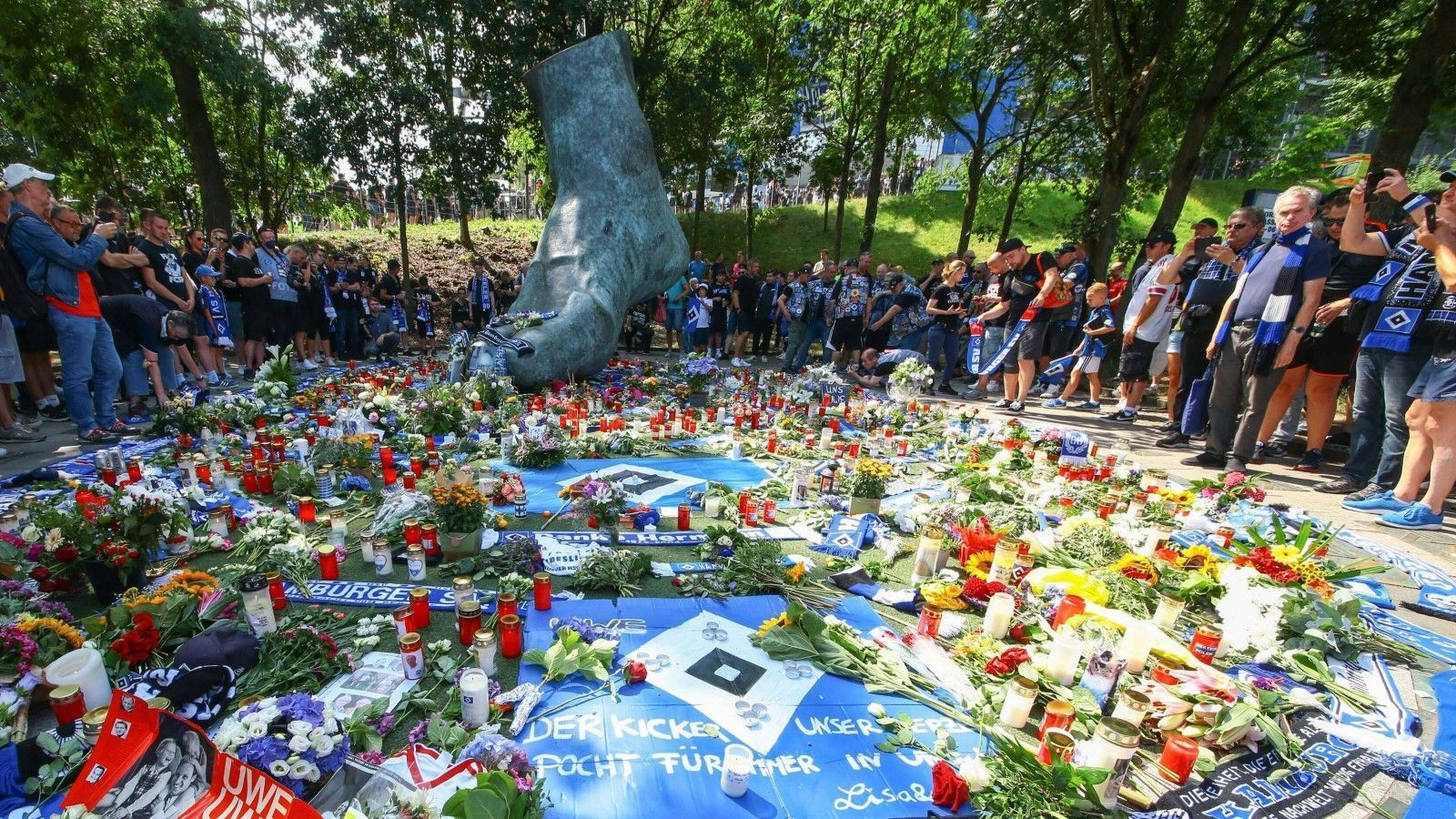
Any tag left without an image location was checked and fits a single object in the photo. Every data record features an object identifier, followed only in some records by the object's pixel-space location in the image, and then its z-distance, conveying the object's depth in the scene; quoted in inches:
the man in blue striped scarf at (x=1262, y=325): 220.1
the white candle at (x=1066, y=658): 121.0
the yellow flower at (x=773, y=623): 135.2
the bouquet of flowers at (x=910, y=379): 339.0
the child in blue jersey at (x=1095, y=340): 359.9
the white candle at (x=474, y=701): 103.7
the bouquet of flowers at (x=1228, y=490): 210.5
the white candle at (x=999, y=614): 134.6
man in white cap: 218.2
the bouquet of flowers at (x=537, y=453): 244.1
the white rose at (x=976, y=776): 97.0
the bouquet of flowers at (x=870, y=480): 204.6
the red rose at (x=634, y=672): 119.2
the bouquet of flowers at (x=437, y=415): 271.3
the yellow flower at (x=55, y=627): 107.7
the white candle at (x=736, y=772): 93.7
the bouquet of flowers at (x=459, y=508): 160.1
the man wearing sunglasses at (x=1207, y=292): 258.2
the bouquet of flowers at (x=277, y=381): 292.7
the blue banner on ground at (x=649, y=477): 217.3
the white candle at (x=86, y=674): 98.6
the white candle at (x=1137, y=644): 122.6
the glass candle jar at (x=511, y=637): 123.4
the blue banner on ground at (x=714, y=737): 95.4
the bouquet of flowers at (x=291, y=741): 87.2
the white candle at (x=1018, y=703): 109.9
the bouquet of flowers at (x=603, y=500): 187.3
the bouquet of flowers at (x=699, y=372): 412.7
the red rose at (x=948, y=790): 93.7
